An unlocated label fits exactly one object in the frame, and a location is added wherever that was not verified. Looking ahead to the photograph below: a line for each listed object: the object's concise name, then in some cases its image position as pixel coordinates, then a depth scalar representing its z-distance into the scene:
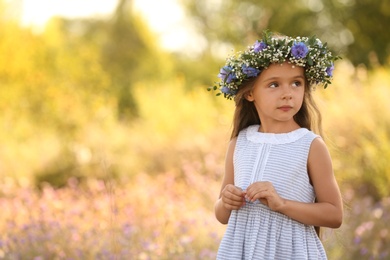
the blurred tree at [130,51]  23.38
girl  2.89
